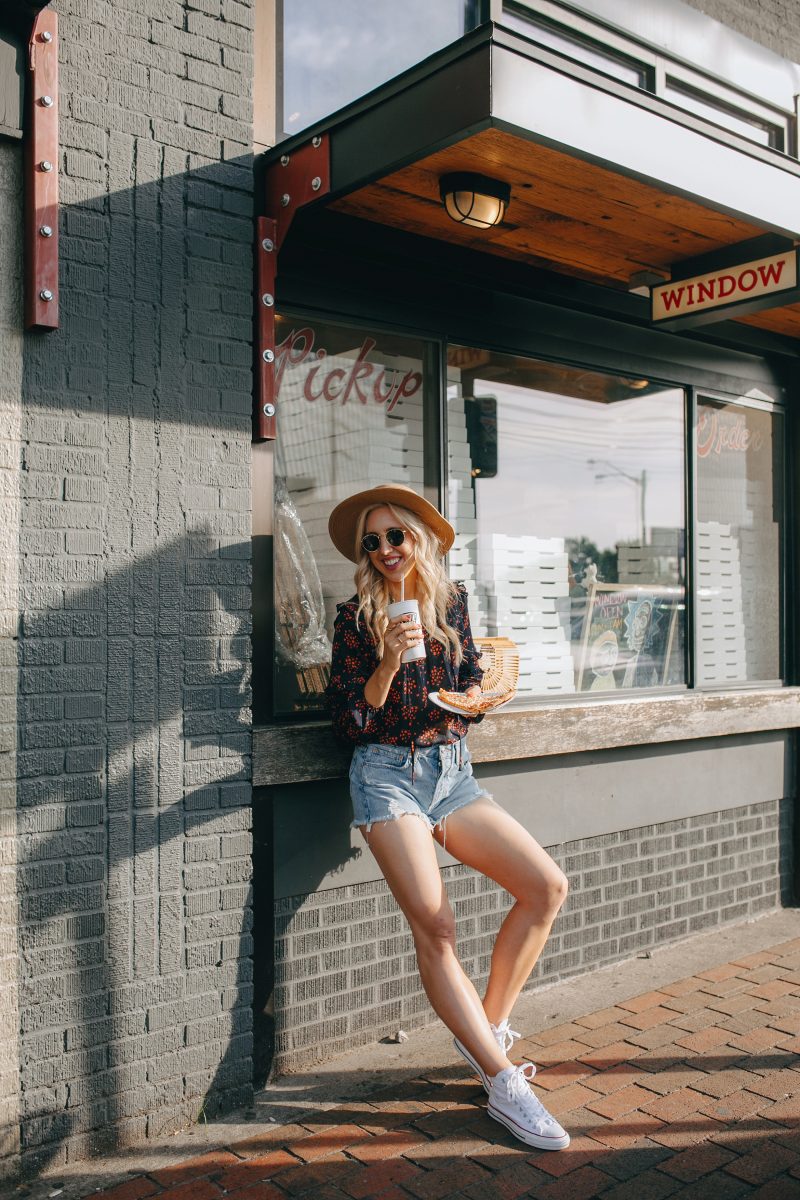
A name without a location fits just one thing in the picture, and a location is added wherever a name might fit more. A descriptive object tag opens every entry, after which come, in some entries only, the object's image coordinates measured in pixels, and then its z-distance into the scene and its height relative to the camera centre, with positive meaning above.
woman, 3.45 -0.54
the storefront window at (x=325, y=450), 4.18 +0.77
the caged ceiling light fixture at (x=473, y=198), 3.66 +1.52
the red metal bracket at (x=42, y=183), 3.14 +1.34
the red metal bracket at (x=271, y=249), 3.70 +1.36
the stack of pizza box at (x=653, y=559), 5.69 +0.40
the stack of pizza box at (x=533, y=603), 5.06 +0.15
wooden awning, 3.25 +1.62
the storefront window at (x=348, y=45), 4.10 +2.37
